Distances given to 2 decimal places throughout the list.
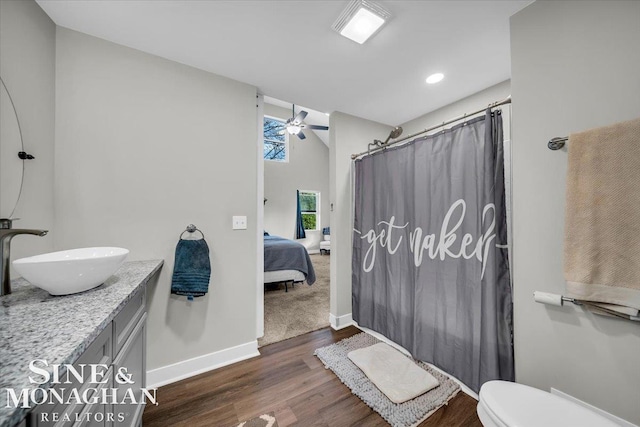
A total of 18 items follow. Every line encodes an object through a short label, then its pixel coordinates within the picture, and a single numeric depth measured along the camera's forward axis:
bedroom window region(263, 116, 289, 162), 6.48
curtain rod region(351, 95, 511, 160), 1.39
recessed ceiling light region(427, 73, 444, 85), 1.93
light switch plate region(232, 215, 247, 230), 1.99
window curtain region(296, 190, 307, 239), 7.04
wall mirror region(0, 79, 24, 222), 1.08
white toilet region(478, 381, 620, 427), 0.87
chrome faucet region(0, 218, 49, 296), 0.93
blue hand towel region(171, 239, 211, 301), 1.67
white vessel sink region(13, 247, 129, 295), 0.82
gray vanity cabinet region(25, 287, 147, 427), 0.60
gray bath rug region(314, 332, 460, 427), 1.40
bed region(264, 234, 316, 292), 3.42
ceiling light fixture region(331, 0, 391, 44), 1.30
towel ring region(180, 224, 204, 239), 1.77
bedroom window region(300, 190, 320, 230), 7.30
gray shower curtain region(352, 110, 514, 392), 1.45
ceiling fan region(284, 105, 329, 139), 4.16
